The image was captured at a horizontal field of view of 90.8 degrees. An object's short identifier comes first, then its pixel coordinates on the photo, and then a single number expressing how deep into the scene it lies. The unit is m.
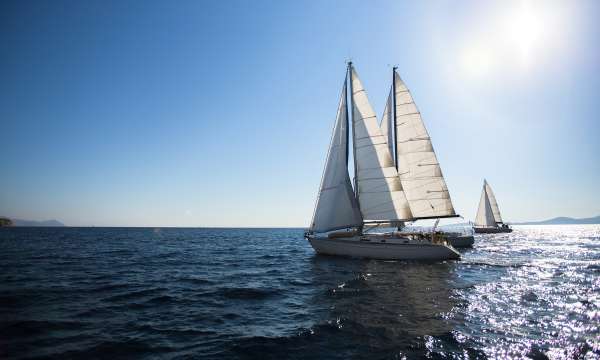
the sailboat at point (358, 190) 26.70
